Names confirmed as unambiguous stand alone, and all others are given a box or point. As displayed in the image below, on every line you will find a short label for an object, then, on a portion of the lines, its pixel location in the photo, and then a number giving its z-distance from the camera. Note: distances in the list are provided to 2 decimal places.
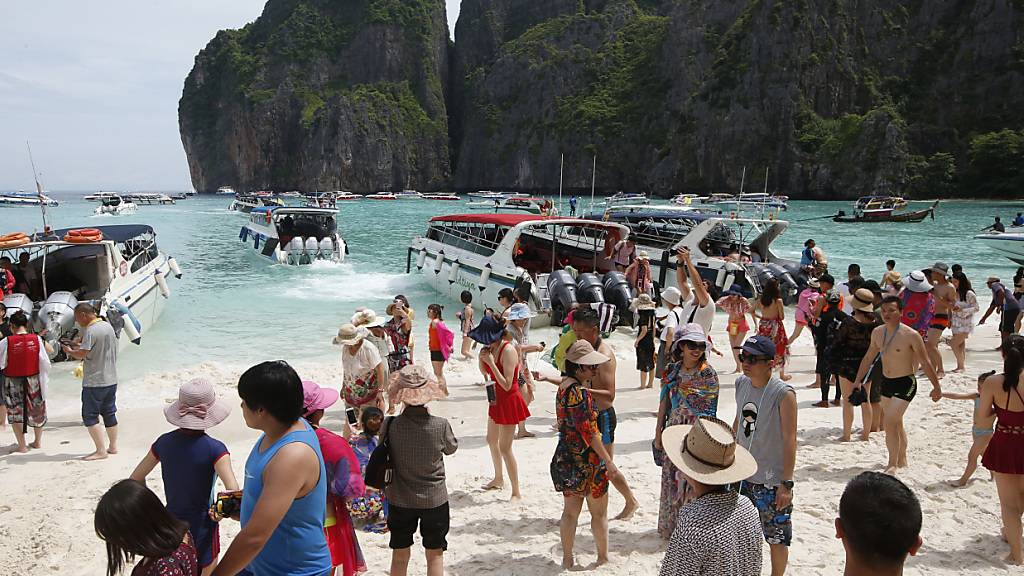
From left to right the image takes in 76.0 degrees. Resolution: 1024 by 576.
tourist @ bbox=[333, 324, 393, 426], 5.55
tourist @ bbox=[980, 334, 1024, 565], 3.97
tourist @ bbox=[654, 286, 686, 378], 7.17
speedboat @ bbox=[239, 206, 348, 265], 24.11
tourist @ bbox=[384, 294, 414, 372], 7.18
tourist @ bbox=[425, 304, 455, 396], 8.45
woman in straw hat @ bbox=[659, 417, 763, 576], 2.49
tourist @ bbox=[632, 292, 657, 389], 8.18
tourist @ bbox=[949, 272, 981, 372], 9.26
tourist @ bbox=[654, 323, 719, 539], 4.23
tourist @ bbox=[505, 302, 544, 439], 5.89
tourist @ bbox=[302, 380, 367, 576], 2.96
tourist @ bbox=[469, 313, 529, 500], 4.91
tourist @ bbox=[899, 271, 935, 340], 8.33
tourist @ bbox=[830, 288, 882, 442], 5.89
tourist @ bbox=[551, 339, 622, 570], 3.71
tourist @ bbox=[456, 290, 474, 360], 9.92
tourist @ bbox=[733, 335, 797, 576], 3.54
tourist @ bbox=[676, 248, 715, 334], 7.61
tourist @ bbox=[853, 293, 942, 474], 5.14
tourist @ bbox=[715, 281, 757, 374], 8.64
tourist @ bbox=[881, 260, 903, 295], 9.23
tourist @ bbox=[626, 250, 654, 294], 13.19
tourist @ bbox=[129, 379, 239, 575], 2.94
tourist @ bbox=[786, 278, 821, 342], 8.97
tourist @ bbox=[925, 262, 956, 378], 8.91
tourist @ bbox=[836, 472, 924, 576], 1.99
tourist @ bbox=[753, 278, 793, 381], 7.09
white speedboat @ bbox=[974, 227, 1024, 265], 21.16
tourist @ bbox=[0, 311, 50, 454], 6.20
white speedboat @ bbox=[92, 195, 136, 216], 62.25
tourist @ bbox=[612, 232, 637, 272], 15.66
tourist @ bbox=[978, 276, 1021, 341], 9.50
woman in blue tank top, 2.23
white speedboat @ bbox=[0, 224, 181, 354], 9.94
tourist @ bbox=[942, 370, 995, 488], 4.32
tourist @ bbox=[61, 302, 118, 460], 5.95
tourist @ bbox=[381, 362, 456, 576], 3.29
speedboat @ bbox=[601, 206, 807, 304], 14.67
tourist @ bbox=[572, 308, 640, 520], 4.17
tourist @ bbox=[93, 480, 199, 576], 2.18
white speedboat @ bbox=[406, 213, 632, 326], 13.02
